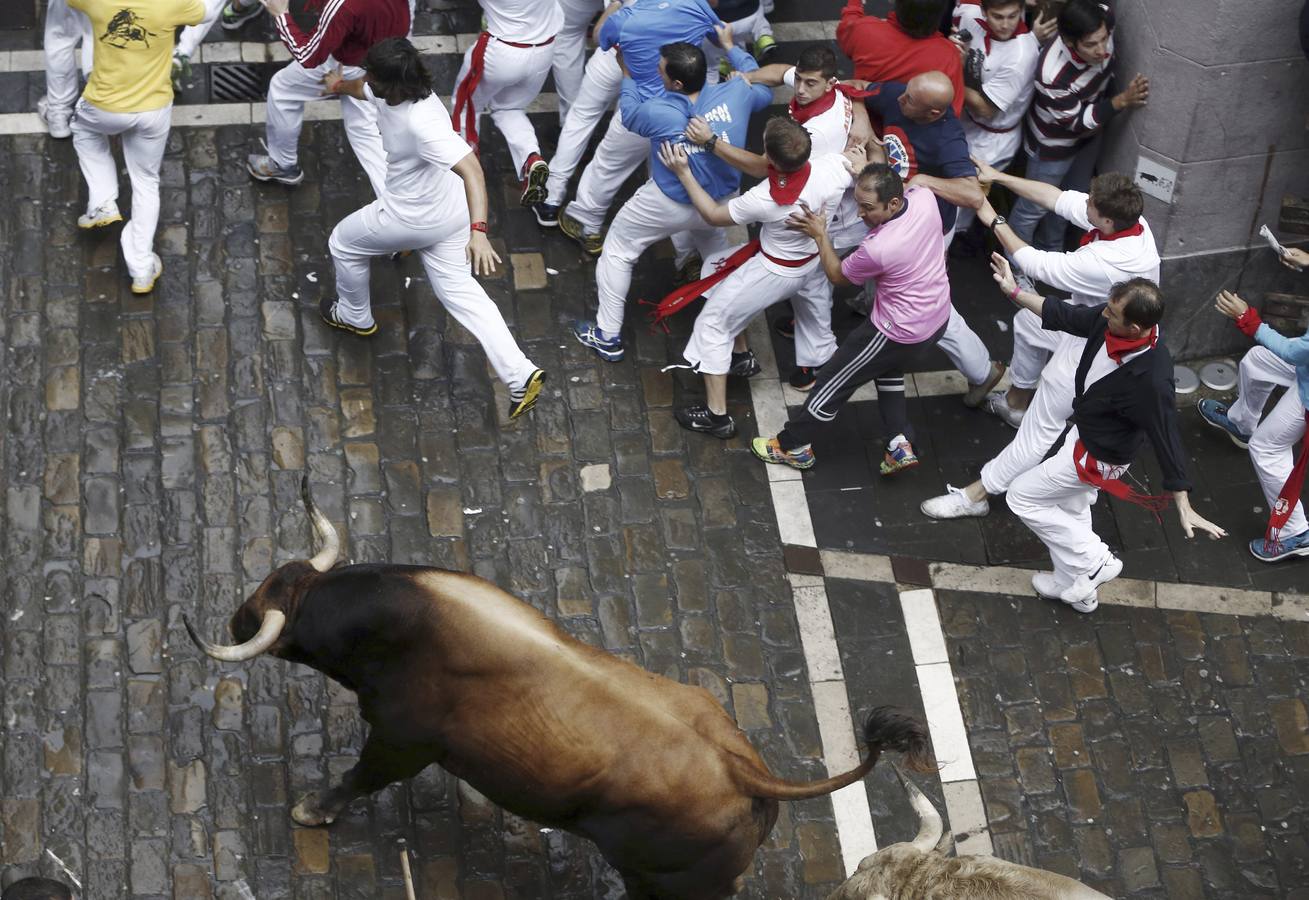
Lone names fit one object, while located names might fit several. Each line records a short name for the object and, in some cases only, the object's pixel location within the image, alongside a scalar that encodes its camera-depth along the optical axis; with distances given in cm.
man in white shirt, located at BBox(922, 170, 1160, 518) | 835
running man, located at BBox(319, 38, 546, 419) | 815
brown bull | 659
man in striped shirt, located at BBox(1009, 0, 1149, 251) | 919
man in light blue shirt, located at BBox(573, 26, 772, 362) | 895
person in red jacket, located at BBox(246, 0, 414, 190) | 905
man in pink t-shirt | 837
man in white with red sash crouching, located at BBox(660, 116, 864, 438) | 859
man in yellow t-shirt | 869
